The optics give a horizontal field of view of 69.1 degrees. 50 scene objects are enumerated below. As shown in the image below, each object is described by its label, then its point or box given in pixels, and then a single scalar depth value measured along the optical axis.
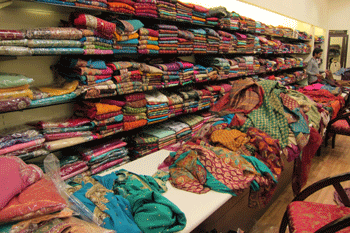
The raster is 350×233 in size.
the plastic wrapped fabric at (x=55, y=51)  1.89
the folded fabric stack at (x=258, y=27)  4.78
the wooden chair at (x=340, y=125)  3.35
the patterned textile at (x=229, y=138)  1.96
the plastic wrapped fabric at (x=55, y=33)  1.87
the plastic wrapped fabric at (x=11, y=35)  1.71
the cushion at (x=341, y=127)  3.38
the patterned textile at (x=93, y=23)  2.10
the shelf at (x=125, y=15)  1.95
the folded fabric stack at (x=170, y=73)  2.99
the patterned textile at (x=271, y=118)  2.29
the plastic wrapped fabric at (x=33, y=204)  0.89
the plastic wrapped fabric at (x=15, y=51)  1.69
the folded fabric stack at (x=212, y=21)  3.59
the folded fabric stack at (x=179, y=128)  3.31
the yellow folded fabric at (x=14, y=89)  1.72
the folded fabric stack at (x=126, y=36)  2.37
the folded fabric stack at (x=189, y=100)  3.38
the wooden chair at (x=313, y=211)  1.38
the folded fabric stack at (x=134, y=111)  2.64
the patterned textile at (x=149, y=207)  1.15
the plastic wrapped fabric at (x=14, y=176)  0.97
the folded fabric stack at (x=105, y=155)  2.38
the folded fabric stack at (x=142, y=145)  2.90
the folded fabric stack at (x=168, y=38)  2.90
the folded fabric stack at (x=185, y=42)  3.17
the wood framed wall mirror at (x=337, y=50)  8.09
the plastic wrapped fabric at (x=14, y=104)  1.71
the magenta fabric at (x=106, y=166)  2.42
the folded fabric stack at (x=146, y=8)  2.59
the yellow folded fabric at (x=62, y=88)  2.07
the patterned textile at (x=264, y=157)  1.76
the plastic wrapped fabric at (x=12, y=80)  1.71
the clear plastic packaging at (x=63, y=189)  1.13
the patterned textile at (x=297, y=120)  2.42
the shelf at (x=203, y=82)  2.29
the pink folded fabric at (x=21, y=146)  1.75
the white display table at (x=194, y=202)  1.27
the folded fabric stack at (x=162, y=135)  3.06
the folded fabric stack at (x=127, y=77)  2.48
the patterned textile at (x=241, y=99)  2.53
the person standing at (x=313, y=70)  6.33
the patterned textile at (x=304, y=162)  2.66
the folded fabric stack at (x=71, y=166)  2.19
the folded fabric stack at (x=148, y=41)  2.68
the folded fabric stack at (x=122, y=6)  2.31
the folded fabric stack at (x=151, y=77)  2.74
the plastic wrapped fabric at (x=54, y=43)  1.86
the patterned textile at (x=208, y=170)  1.53
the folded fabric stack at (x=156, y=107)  2.88
